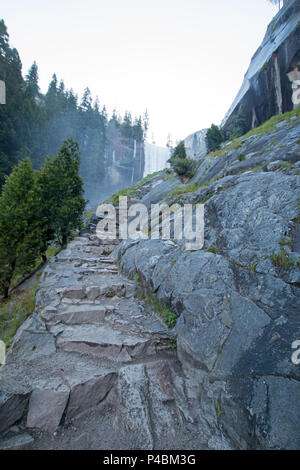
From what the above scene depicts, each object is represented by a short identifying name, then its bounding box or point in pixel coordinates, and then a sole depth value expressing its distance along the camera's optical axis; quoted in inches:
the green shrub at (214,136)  846.5
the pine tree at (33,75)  1477.6
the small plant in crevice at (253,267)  132.9
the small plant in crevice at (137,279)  233.1
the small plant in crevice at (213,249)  167.3
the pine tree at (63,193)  369.4
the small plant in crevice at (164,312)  164.3
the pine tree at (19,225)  289.3
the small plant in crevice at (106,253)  389.1
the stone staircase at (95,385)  99.9
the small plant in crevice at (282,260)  121.8
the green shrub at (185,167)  607.9
